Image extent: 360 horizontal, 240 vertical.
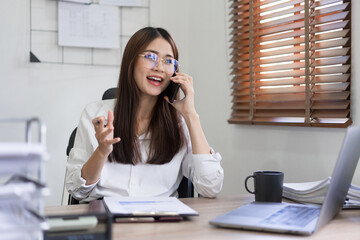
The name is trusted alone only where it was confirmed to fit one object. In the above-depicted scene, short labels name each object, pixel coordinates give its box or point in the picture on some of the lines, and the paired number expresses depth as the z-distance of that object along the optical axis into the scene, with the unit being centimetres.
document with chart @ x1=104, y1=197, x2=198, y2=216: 103
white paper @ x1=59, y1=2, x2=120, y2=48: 247
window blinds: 163
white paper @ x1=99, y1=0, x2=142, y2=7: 255
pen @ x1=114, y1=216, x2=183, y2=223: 99
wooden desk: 88
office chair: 161
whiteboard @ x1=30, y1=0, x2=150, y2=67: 243
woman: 150
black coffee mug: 122
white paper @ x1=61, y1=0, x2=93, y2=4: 248
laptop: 92
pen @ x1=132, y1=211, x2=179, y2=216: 102
